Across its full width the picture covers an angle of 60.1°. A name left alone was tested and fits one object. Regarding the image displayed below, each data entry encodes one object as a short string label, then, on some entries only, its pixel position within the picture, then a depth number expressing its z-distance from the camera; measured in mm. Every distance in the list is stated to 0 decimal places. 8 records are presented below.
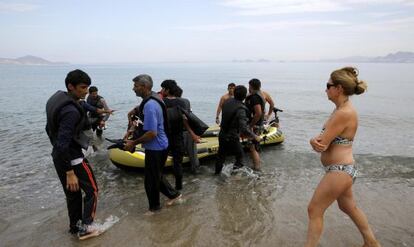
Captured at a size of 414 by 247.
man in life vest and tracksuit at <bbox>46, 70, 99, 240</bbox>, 4012
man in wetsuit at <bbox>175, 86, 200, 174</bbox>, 7188
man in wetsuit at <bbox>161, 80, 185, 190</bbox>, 6000
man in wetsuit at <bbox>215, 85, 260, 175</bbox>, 6852
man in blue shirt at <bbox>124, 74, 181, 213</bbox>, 4750
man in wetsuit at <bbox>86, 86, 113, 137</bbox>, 10789
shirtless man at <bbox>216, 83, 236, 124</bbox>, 8977
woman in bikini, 3324
